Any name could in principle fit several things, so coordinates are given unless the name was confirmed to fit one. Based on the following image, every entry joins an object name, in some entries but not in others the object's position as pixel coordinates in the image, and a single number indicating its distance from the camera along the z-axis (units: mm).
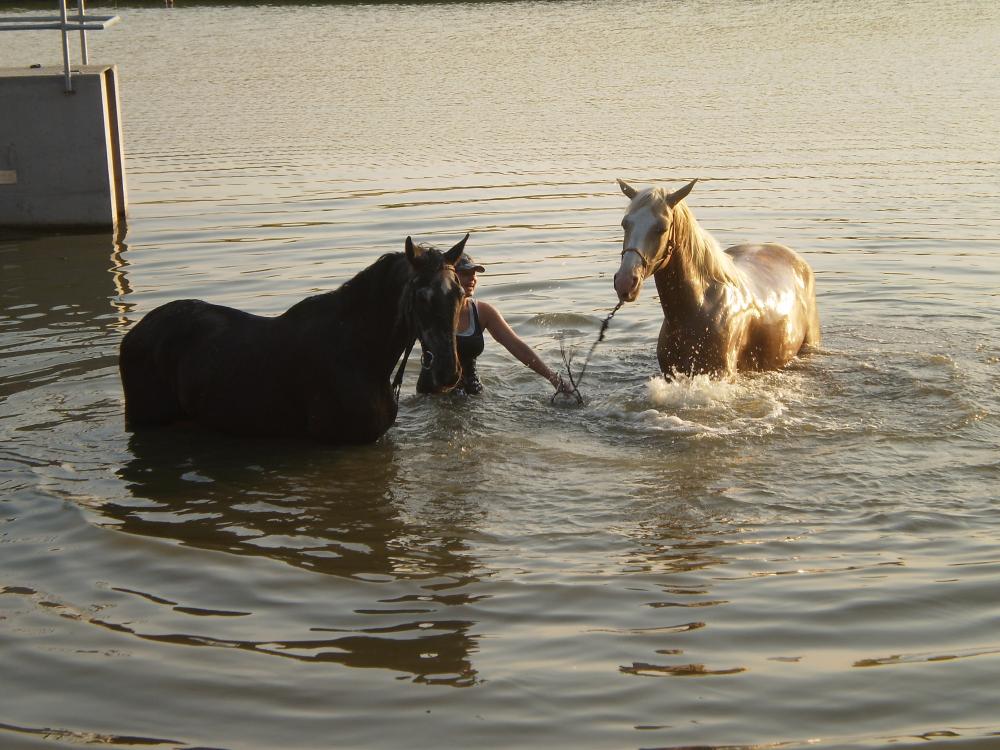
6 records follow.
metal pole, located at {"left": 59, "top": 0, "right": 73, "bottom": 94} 12889
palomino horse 7223
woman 8219
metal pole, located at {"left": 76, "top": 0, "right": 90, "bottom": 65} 13845
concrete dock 13219
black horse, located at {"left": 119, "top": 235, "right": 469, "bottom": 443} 7020
